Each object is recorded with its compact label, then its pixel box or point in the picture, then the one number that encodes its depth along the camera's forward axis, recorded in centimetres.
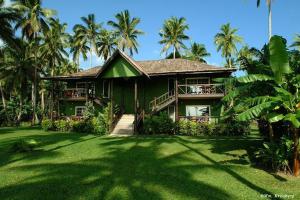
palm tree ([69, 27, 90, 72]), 3506
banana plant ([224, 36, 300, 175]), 704
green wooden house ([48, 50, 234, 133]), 1765
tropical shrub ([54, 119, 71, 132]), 1913
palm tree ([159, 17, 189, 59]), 3638
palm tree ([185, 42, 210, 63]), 4266
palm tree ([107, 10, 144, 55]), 3474
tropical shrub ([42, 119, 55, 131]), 1975
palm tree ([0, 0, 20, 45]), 1937
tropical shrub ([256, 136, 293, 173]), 759
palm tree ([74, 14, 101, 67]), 3500
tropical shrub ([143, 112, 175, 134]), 1661
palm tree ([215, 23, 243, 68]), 3740
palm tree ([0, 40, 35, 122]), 2955
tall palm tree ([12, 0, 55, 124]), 2544
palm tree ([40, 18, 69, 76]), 3088
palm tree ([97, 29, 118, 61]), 3611
